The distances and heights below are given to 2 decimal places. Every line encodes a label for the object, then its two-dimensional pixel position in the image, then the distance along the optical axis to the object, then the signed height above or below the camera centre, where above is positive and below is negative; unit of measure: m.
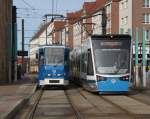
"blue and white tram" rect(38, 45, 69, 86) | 28.80 -0.74
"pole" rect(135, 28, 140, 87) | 30.30 -1.13
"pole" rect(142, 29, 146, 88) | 29.50 -0.49
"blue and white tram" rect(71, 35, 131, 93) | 23.40 -0.50
